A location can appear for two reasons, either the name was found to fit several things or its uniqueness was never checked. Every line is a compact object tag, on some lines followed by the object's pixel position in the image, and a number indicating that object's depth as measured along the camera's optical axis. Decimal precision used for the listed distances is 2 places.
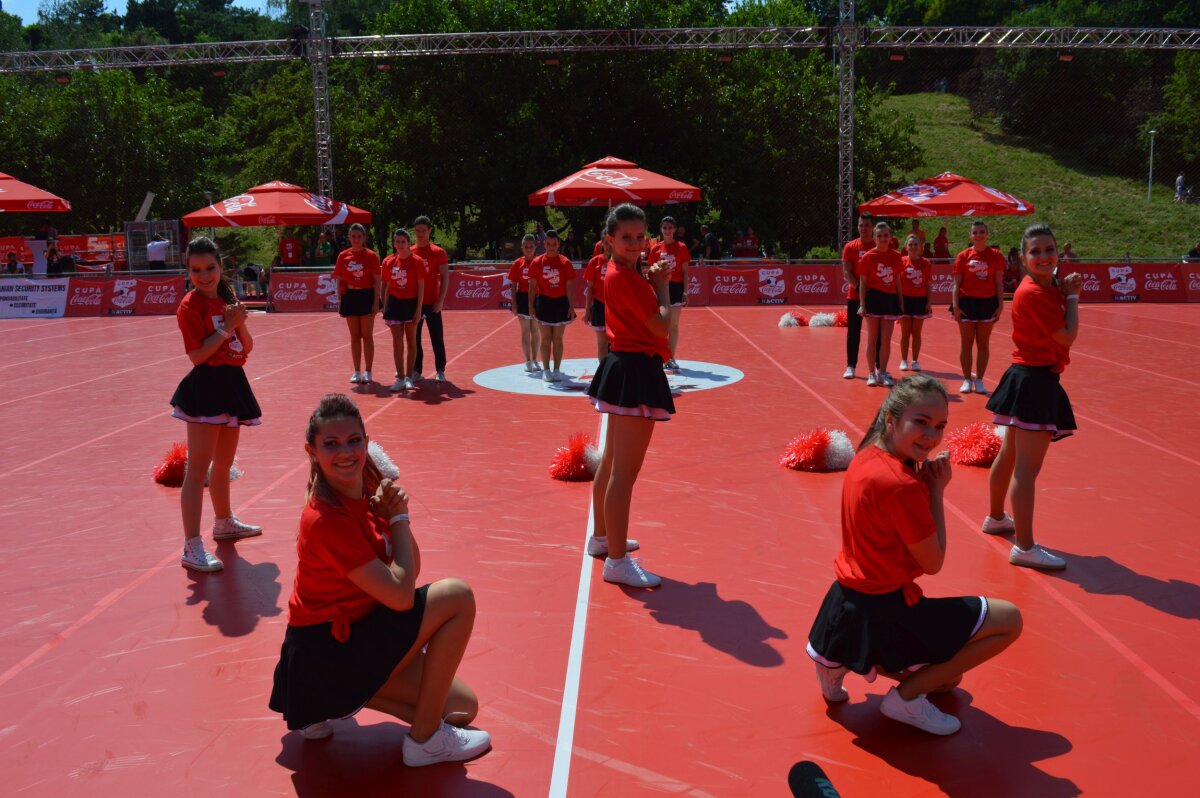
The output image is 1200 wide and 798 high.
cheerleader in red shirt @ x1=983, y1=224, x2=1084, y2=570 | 5.30
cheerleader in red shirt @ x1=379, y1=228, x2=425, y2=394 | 11.02
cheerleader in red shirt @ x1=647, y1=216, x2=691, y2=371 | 11.36
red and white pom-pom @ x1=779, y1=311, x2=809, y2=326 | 17.98
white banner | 22.69
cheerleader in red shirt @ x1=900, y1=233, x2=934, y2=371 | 11.26
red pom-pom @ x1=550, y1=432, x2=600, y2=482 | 7.37
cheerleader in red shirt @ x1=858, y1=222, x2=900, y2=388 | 10.91
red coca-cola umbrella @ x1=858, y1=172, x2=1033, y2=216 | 19.81
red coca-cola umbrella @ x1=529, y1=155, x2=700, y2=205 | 18.38
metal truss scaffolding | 24.14
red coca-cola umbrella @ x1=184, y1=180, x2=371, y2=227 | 21.70
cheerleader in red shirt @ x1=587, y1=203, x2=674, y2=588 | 5.00
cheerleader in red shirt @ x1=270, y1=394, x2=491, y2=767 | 3.23
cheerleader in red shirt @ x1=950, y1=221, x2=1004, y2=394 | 10.41
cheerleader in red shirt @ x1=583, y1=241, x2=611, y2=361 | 10.41
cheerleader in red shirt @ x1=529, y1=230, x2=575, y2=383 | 11.56
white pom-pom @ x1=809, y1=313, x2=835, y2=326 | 17.95
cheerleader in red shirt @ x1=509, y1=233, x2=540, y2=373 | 12.19
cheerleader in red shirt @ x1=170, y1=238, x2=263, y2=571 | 5.44
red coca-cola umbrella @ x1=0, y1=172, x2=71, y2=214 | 21.55
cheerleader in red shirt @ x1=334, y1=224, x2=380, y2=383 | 10.97
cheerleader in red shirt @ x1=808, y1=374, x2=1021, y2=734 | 3.55
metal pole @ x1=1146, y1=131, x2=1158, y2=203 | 46.63
